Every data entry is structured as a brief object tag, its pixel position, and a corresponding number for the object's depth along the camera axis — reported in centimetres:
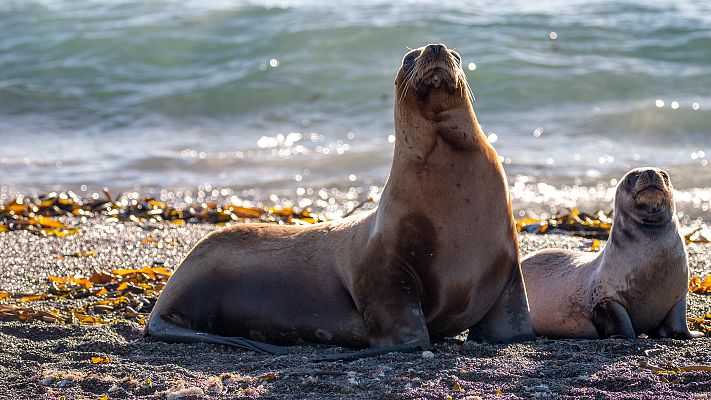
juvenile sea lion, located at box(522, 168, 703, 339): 1077
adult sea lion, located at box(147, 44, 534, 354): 965
